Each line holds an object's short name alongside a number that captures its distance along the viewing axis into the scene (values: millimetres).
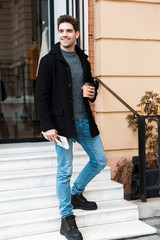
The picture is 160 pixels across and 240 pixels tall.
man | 3246
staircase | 3510
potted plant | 4980
